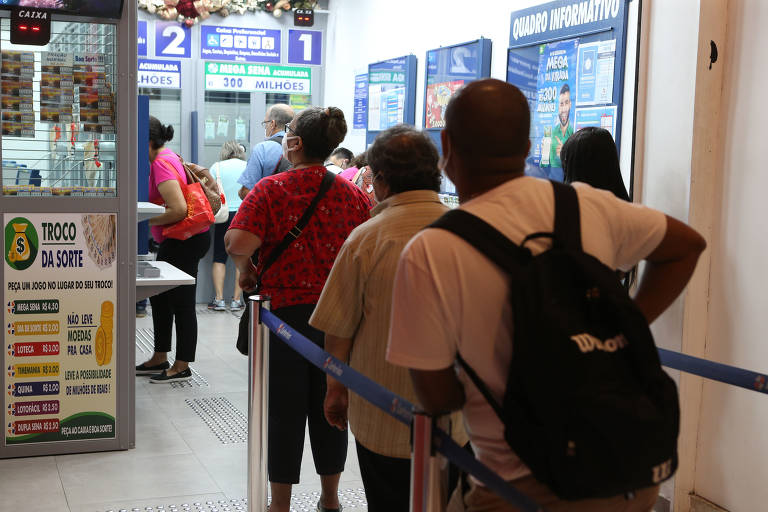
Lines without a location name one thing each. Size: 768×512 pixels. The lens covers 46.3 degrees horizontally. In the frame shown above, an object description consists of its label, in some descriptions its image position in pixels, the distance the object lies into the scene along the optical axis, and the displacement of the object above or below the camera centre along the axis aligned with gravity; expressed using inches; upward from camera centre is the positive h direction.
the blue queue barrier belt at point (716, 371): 88.7 -21.8
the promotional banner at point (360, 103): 341.1 +17.8
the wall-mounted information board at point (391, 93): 294.2 +19.5
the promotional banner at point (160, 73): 382.0 +29.8
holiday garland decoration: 382.9 +59.4
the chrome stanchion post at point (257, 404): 125.1 -36.4
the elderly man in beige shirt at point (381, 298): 96.0 -15.9
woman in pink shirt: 225.0 -30.3
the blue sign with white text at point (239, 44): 386.9 +43.9
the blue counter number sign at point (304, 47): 394.6 +44.2
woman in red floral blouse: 128.0 -14.6
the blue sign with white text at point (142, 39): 382.3 +44.1
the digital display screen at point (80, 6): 159.8 +24.1
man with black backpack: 55.2 -11.1
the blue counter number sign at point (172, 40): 385.1 +44.5
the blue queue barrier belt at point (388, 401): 61.7 -22.8
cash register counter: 187.5 -28.9
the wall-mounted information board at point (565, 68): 177.5 +18.7
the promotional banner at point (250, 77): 388.2 +29.7
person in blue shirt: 274.5 -1.1
